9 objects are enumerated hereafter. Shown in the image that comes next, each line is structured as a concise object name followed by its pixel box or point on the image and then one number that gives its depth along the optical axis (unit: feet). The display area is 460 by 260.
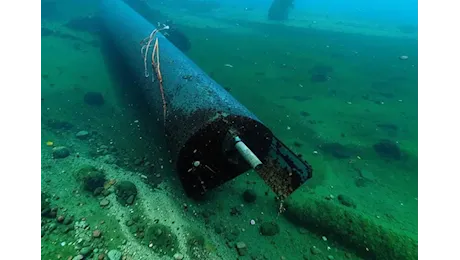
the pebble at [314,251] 9.80
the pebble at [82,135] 14.60
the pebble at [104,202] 10.58
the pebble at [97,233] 9.33
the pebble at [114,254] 8.79
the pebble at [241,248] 9.56
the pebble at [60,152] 12.82
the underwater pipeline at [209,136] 8.70
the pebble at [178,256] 9.07
